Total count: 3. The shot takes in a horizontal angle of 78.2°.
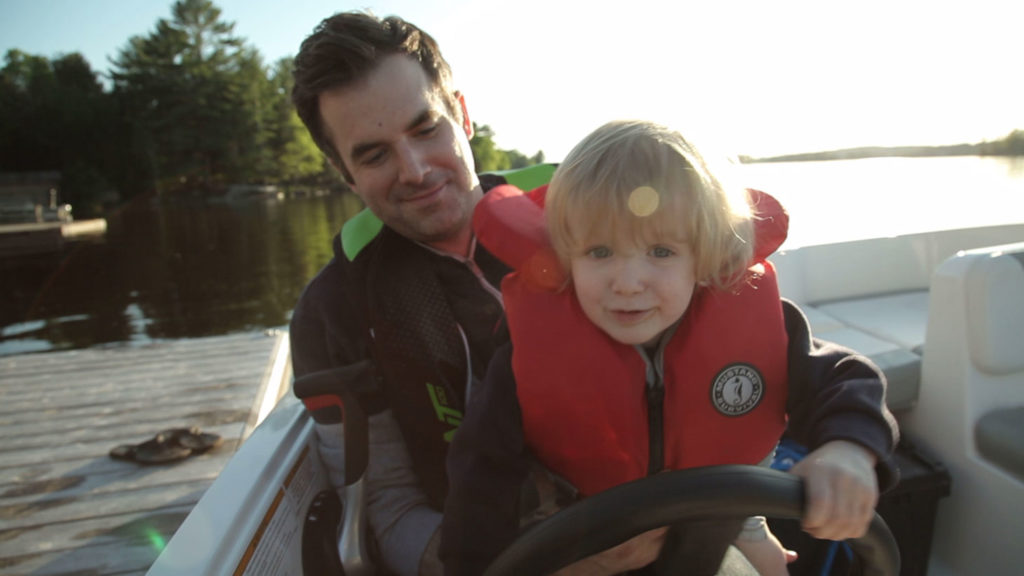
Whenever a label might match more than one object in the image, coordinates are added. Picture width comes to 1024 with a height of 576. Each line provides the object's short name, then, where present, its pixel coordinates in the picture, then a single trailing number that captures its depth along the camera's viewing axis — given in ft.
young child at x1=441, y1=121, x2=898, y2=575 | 3.28
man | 5.01
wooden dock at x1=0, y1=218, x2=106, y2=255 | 50.80
